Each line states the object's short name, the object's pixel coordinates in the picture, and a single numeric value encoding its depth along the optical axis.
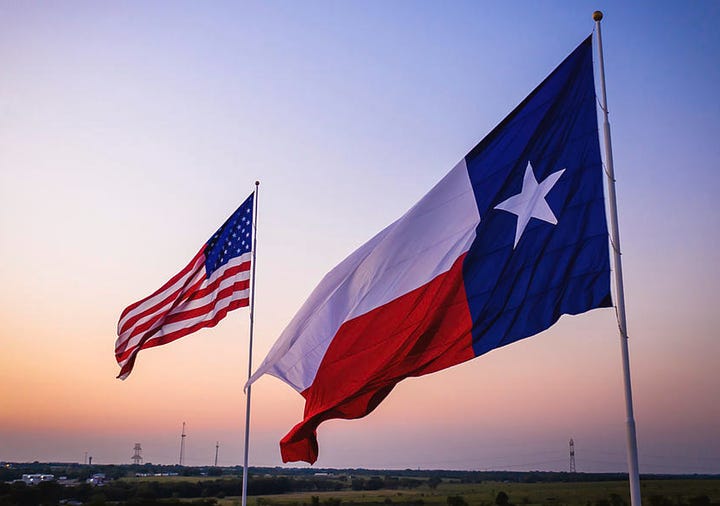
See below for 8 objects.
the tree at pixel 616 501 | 130.38
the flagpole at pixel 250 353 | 18.78
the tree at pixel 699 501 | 127.81
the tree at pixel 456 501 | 136.62
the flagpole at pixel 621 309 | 9.24
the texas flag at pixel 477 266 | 10.52
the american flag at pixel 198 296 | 19.19
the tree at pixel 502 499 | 140.05
